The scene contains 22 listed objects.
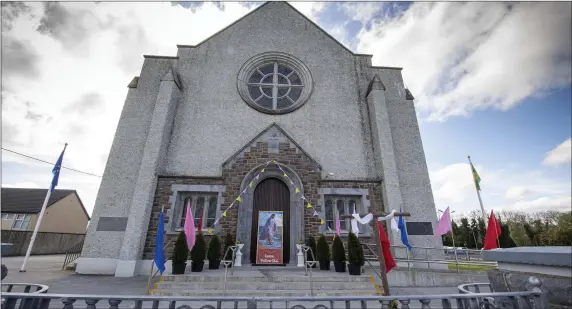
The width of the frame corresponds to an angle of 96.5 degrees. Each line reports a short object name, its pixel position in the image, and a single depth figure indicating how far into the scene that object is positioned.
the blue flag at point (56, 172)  11.70
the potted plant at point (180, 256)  7.49
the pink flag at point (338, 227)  9.53
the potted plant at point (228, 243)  9.59
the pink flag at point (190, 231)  7.78
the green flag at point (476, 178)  14.64
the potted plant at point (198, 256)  8.02
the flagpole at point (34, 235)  10.20
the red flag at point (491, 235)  9.61
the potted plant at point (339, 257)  8.39
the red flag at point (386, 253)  6.96
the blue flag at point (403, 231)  9.67
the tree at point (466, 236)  30.35
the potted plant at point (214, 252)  8.76
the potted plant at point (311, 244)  9.69
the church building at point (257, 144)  10.49
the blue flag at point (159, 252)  6.90
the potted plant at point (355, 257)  7.77
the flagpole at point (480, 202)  14.12
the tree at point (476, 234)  29.95
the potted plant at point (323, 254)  8.84
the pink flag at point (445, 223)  9.09
